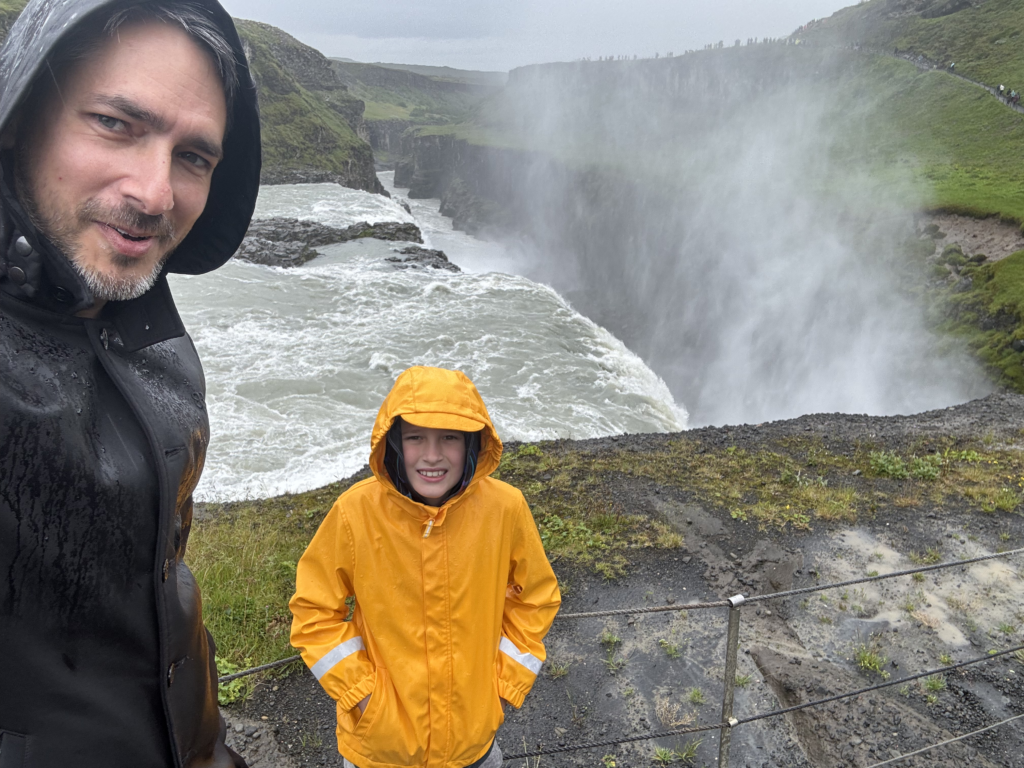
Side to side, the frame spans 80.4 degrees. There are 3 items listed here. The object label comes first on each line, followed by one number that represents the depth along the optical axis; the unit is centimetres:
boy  235
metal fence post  321
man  123
